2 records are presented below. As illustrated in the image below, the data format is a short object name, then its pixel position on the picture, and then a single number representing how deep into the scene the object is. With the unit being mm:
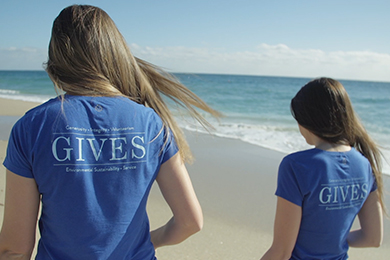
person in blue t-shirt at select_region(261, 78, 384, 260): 1478
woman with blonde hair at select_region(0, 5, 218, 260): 1045
